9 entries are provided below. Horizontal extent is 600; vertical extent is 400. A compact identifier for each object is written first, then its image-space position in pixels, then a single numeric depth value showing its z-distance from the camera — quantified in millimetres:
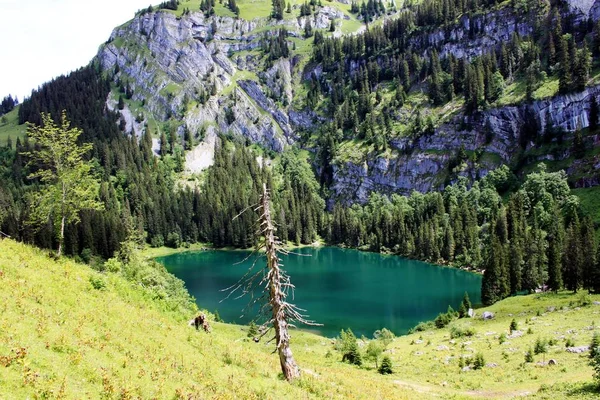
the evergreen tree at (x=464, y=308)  69500
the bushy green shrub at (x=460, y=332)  55625
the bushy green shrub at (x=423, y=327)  68619
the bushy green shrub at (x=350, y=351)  44234
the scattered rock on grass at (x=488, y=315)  65125
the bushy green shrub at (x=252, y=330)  53594
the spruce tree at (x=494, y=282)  80812
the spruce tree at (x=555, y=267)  76875
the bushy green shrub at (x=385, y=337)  57444
